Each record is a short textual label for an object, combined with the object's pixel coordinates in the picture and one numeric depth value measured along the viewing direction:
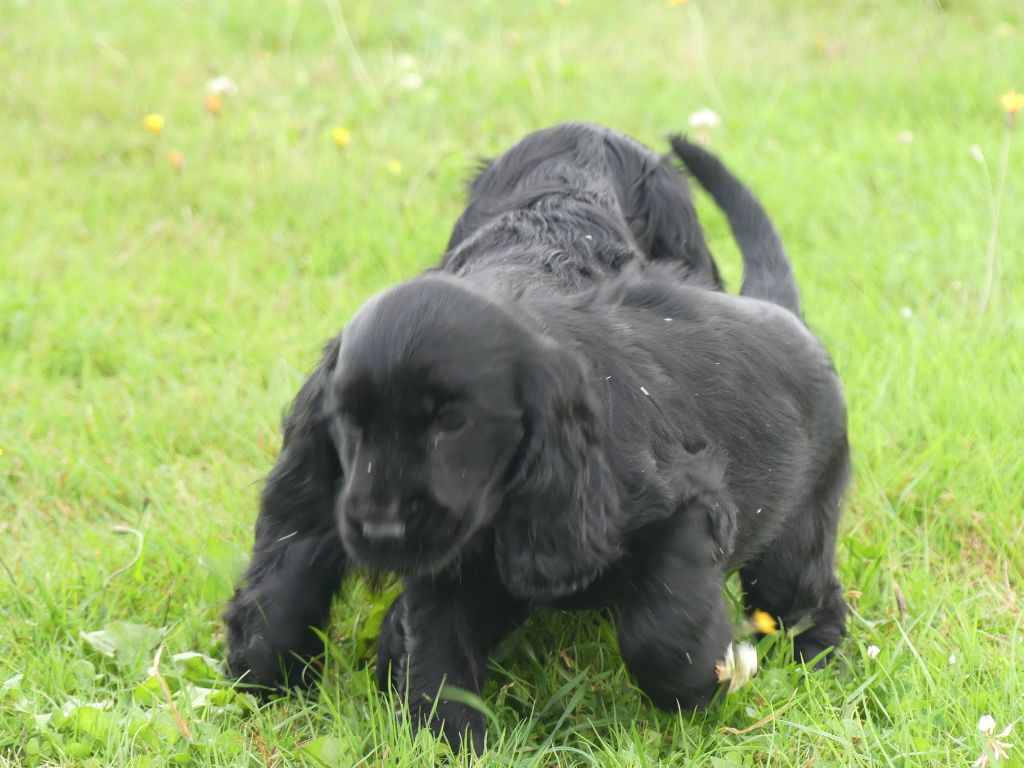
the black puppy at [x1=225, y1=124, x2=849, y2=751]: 3.99
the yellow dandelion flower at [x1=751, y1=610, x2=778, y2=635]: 5.29
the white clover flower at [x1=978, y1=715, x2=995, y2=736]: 4.58
